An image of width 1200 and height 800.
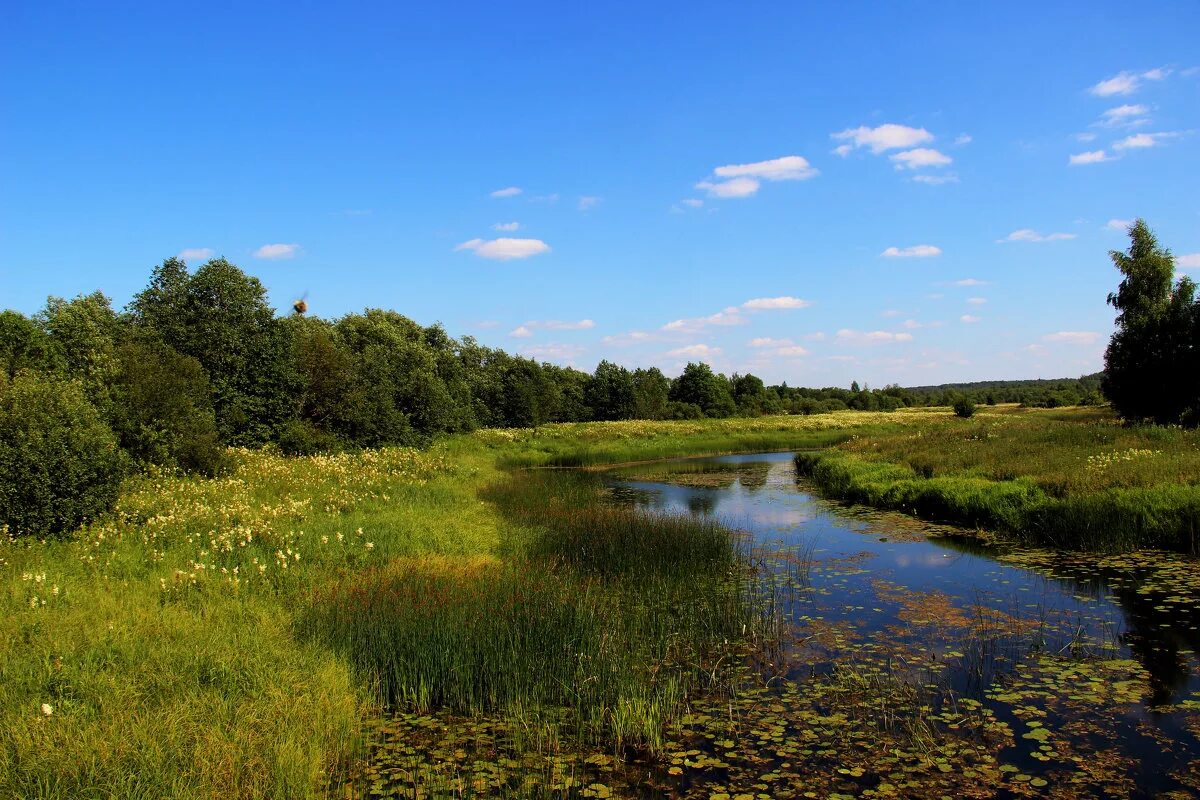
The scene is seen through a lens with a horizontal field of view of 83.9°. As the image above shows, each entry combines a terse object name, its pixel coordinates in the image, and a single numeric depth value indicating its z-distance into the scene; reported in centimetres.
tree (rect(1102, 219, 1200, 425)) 3431
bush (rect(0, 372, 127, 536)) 1087
